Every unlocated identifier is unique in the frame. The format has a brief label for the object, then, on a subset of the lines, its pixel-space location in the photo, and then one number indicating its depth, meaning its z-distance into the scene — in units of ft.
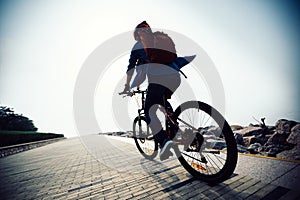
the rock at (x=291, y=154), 11.56
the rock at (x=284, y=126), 18.51
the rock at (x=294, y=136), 15.47
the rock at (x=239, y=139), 21.65
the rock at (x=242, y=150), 12.72
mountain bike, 4.80
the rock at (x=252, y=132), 24.67
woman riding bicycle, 6.22
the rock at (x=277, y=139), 17.72
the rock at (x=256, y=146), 17.39
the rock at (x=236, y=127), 35.52
